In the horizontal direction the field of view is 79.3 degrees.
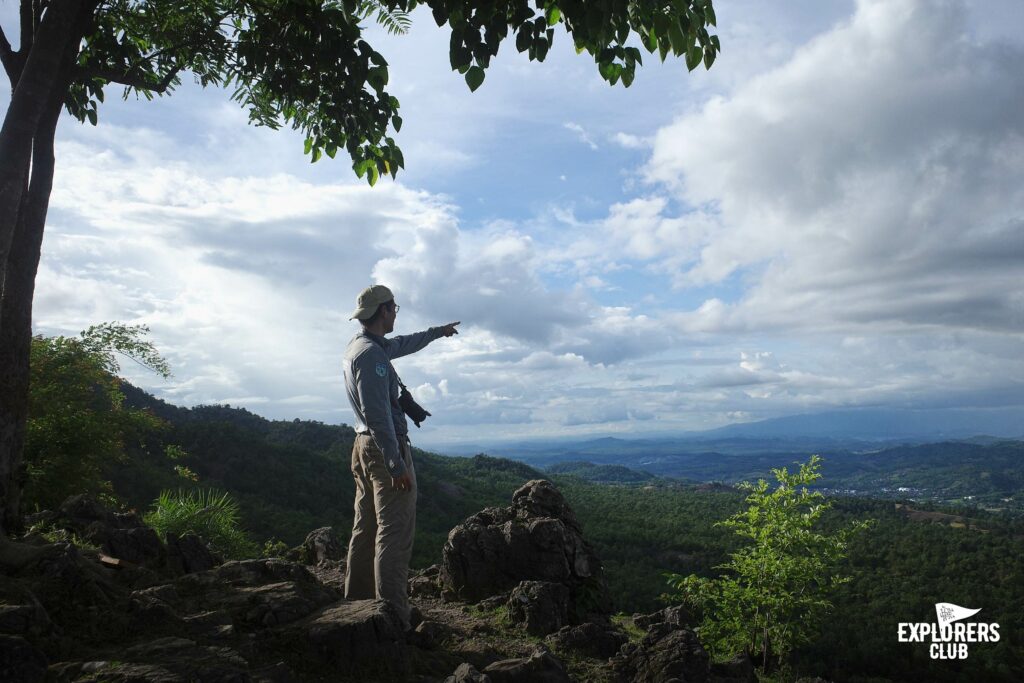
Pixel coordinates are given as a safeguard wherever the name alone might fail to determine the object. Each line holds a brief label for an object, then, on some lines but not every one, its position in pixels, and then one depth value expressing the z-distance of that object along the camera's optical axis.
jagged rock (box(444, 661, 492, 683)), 4.26
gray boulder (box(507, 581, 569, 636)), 7.45
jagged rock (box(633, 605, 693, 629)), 10.66
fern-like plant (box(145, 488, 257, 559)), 10.44
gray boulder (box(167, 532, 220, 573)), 7.06
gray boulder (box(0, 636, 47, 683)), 3.10
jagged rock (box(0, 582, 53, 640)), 3.54
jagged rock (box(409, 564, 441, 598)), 9.69
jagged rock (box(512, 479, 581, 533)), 10.88
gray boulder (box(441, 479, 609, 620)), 9.34
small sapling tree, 11.12
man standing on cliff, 5.40
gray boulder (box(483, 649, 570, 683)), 4.80
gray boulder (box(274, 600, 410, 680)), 4.46
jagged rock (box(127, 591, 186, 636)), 4.30
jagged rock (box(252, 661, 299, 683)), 3.84
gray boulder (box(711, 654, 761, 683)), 6.69
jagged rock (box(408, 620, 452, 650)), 5.61
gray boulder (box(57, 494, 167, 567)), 6.75
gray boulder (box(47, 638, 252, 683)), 3.33
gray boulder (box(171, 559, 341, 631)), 5.02
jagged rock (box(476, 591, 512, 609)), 8.44
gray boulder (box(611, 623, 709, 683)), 5.66
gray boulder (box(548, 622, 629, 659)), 6.56
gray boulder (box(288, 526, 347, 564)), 11.16
